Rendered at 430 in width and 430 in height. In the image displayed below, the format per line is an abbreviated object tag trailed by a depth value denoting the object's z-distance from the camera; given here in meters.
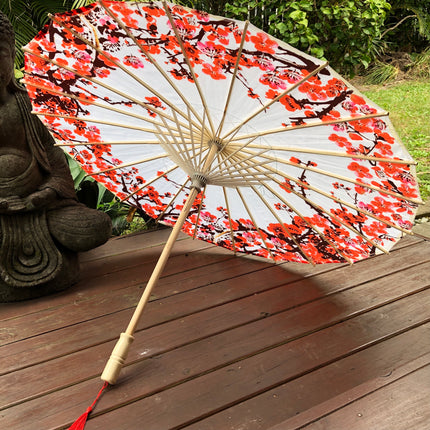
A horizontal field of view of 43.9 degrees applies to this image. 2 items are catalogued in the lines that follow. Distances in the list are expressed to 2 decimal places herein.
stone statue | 2.74
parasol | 1.93
